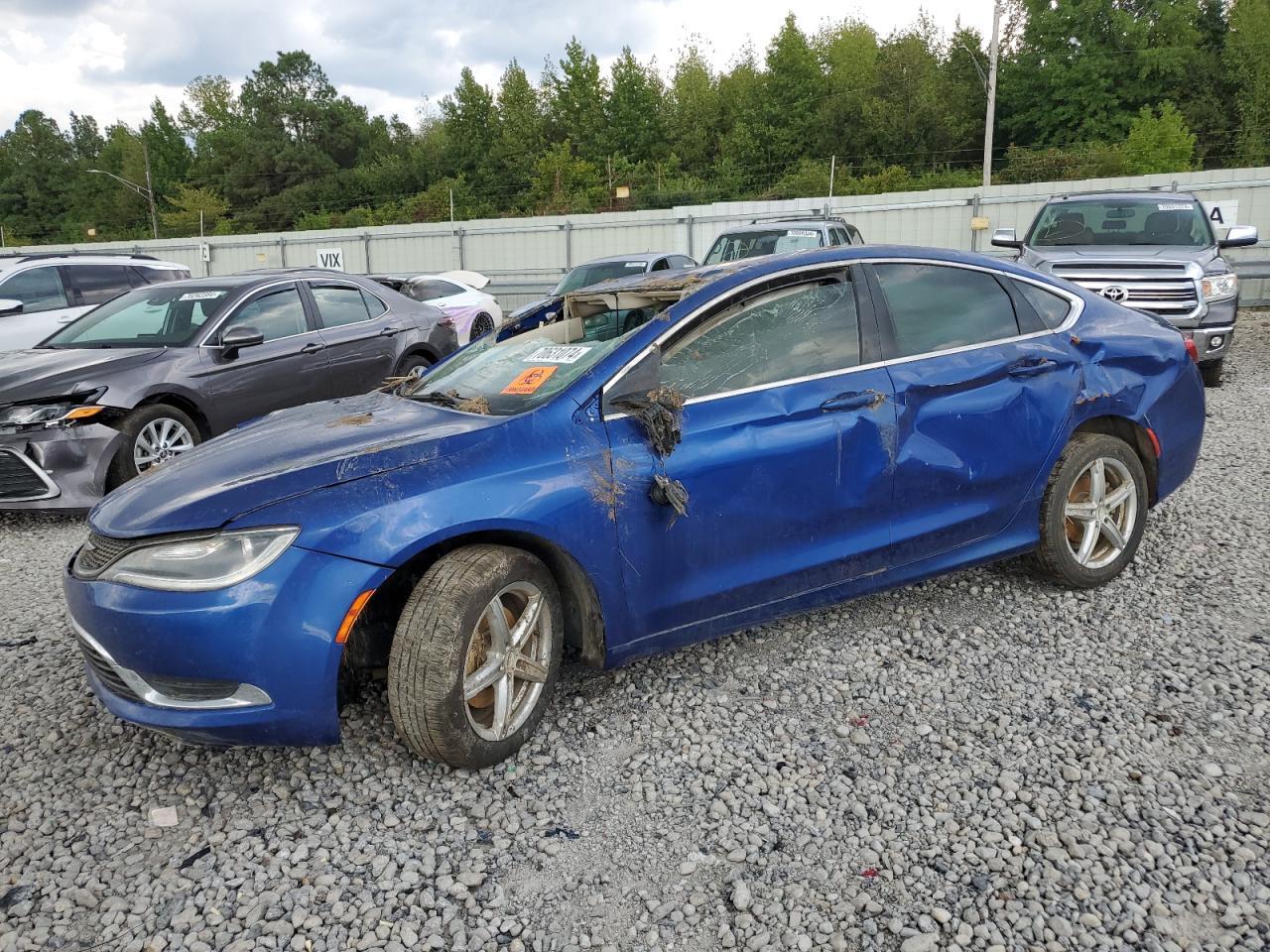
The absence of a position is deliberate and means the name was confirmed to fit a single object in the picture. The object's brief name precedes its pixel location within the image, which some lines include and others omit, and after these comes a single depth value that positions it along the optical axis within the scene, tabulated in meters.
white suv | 9.81
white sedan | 10.45
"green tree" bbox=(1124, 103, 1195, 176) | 45.09
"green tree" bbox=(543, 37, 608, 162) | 67.81
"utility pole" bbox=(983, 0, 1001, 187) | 28.59
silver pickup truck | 8.88
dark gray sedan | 5.87
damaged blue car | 2.70
